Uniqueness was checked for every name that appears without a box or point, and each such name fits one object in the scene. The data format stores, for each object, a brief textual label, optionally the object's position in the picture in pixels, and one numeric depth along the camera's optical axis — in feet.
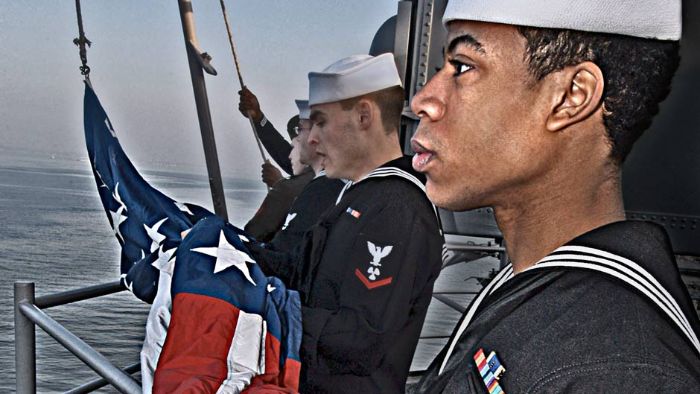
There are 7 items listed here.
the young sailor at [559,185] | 1.71
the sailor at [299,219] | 6.10
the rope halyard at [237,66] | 16.01
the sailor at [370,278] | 4.83
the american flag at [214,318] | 4.19
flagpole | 18.56
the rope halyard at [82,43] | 10.43
